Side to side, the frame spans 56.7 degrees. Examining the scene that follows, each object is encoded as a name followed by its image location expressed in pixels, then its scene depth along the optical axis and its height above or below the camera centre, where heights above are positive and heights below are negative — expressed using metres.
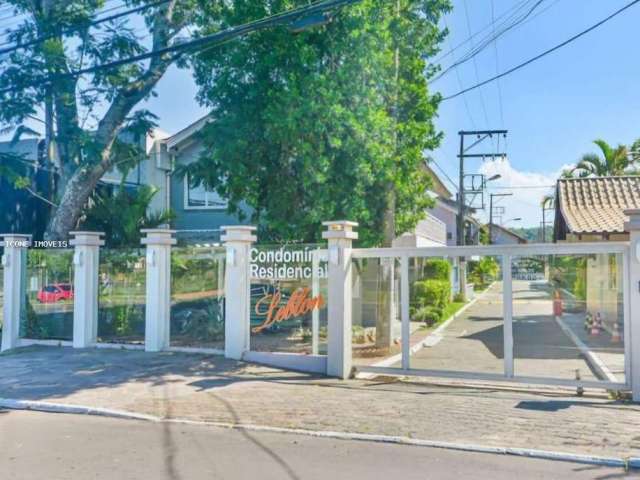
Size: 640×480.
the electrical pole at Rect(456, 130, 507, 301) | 32.75 +6.25
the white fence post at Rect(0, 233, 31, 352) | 14.51 -0.36
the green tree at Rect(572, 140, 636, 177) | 27.80 +5.42
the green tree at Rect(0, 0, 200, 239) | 15.41 +5.12
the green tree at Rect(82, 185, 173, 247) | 17.30 +1.68
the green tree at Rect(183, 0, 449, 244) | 11.90 +3.14
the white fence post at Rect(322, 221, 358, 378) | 10.58 -0.46
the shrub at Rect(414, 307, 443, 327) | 13.20 -0.92
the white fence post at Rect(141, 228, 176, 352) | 13.02 -0.37
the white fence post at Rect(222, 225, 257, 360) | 11.95 -0.33
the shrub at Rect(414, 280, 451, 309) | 13.88 -0.47
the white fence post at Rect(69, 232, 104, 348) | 13.84 -0.38
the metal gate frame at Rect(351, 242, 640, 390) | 9.03 -0.22
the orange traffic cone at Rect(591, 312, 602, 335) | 9.61 -0.80
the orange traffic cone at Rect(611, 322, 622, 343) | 9.28 -0.92
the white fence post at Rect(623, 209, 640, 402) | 8.76 -0.35
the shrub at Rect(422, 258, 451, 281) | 19.33 +0.20
